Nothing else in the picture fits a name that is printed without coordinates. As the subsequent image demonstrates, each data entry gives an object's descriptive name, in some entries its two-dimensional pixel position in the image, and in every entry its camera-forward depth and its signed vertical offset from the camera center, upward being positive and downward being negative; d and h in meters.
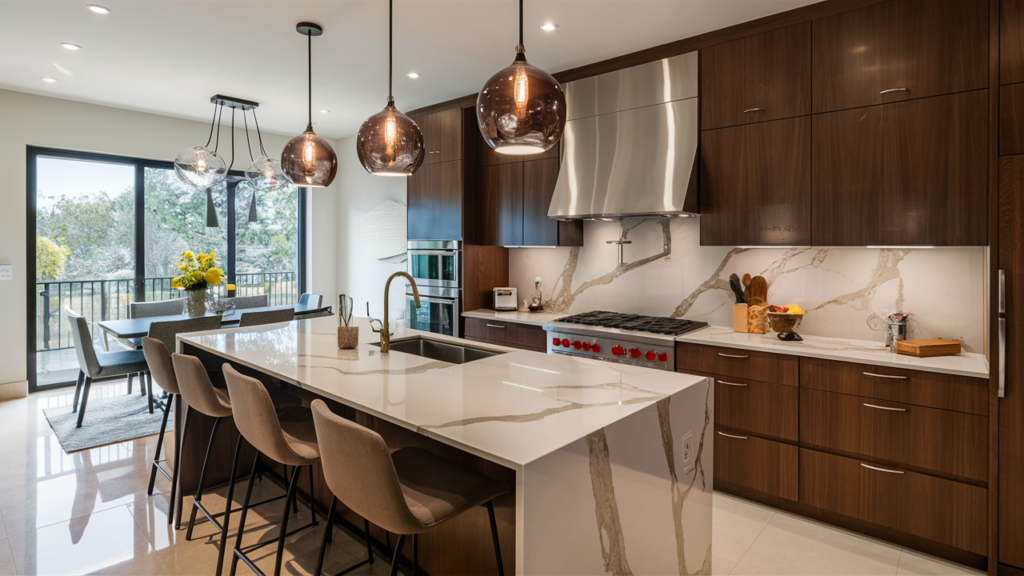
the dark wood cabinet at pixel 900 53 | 2.39 +1.07
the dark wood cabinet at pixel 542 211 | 3.99 +0.53
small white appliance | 4.39 -0.15
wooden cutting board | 2.48 -0.32
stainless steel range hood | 3.23 +0.87
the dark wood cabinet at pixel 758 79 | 2.85 +1.11
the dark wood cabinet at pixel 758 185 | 2.87 +0.53
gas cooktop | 3.23 -0.27
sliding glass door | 4.90 +0.44
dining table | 3.61 -0.30
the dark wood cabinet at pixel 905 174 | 2.40 +0.50
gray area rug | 3.75 -1.06
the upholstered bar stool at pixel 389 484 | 1.32 -0.58
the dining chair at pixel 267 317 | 3.85 -0.26
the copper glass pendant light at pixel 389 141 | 2.19 +0.57
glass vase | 4.14 -0.16
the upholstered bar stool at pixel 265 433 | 1.77 -0.52
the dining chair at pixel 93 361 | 3.83 -0.59
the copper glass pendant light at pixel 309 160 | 2.71 +0.62
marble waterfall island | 1.26 -0.39
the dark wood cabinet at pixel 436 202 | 4.41 +0.67
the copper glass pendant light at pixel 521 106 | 1.63 +0.53
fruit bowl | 2.92 -0.24
